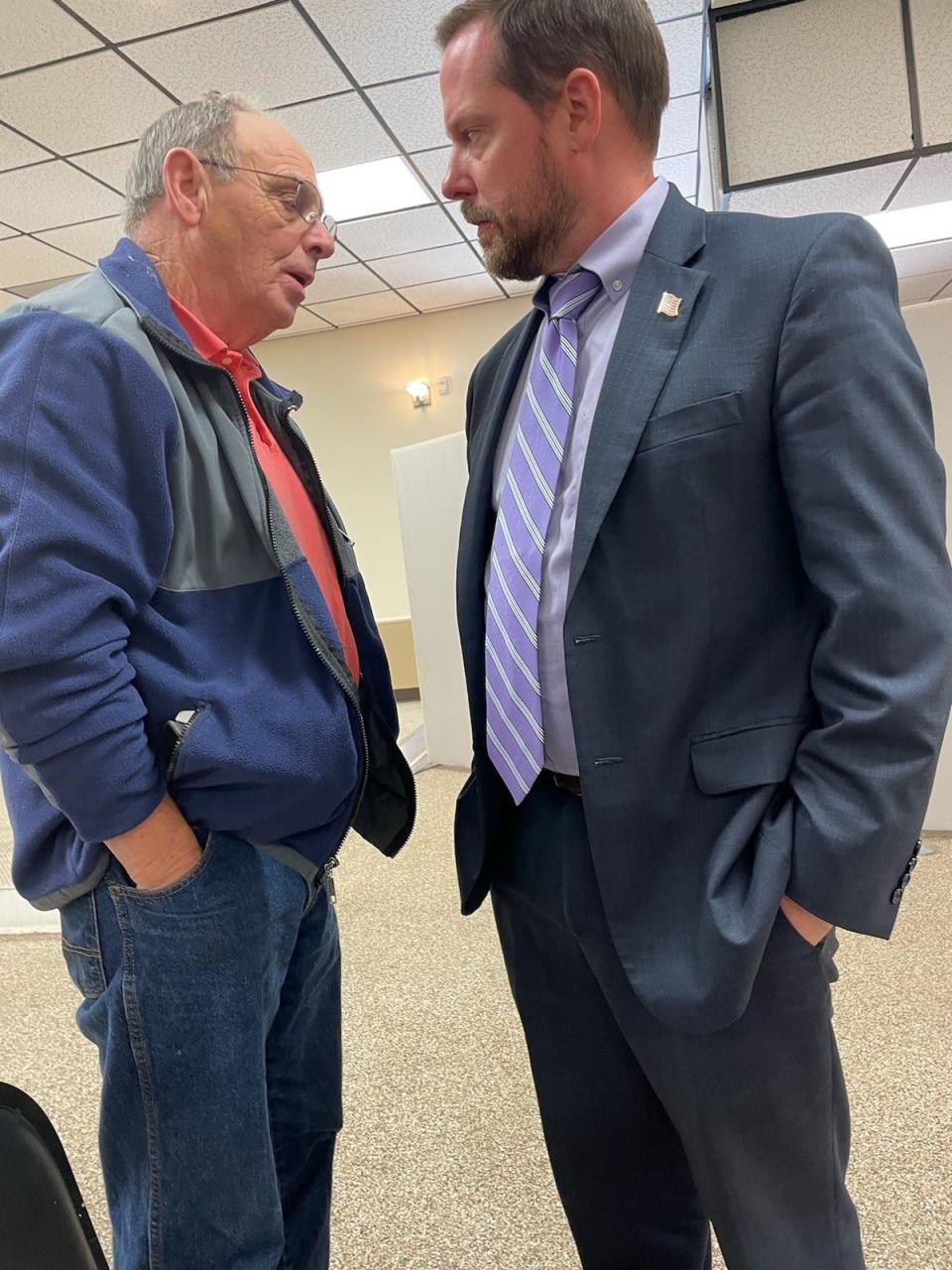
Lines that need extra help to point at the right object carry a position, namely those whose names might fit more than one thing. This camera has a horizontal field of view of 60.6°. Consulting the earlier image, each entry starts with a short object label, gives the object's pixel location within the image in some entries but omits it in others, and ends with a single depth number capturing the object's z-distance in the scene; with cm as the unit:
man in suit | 76
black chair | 66
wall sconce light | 653
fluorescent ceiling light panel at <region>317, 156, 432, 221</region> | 395
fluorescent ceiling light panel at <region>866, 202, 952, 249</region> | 433
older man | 79
